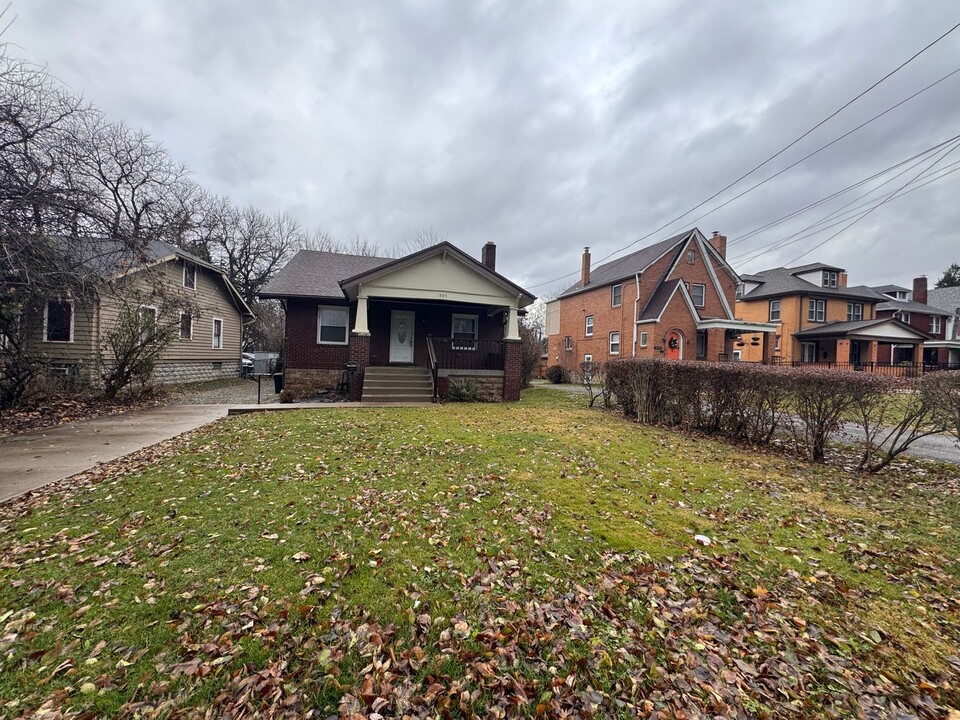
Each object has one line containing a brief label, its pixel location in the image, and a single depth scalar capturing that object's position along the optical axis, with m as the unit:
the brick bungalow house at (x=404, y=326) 13.02
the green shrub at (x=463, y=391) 13.00
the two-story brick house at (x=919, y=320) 29.58
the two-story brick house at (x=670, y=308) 22.45
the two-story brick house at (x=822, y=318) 26.25
